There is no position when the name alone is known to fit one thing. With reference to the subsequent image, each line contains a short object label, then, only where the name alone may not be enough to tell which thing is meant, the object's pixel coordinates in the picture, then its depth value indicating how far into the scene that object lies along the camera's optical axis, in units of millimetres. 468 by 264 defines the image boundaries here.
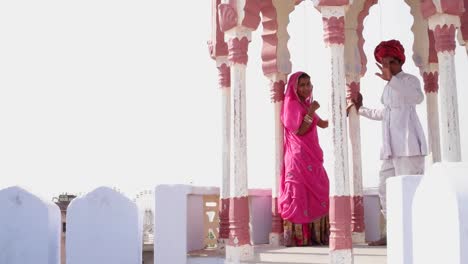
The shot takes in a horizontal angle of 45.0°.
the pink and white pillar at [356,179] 8602
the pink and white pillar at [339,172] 5953
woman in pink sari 7789
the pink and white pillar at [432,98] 8031
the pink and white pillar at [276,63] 8602
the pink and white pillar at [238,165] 6855
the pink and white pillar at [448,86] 6527
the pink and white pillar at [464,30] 7953
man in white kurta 7133
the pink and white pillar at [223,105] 7840
